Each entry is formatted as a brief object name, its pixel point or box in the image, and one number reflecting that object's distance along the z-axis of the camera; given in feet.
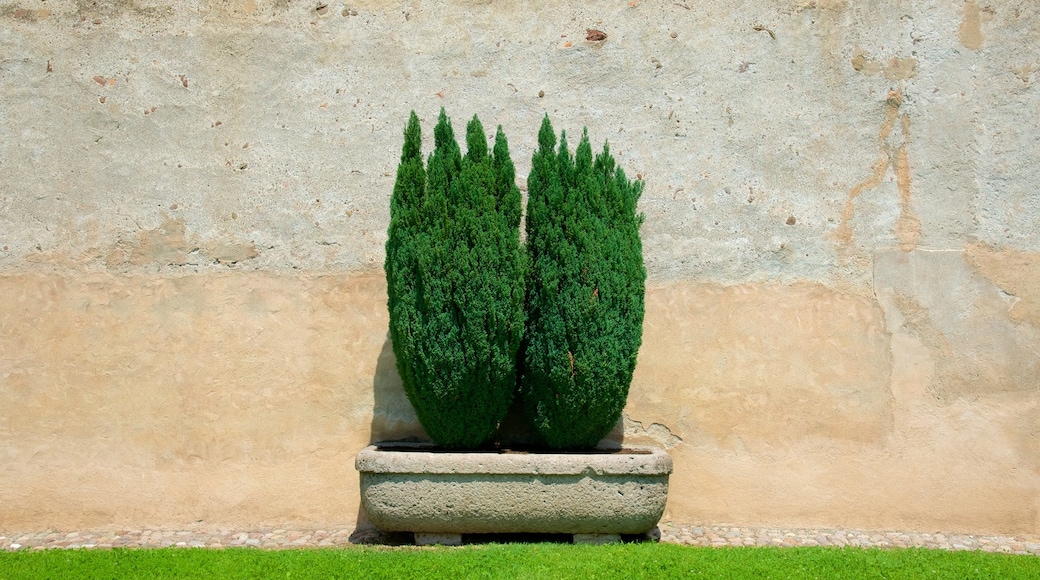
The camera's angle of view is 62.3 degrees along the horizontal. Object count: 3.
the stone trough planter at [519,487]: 14.17
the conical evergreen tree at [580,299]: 14.65
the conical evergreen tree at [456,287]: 14.49
